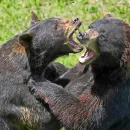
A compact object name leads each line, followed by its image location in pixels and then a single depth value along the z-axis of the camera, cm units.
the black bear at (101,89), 1798
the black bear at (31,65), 1916
